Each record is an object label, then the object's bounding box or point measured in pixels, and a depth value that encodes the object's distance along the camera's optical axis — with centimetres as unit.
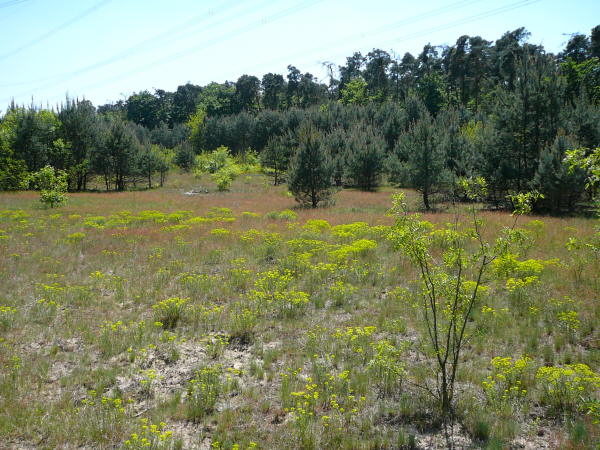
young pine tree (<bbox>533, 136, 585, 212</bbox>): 2125
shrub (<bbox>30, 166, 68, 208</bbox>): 2294
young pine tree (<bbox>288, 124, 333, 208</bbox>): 2522
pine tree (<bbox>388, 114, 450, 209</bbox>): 2536
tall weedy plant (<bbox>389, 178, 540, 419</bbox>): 475
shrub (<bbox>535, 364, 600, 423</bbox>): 505
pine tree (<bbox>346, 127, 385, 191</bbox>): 4125
